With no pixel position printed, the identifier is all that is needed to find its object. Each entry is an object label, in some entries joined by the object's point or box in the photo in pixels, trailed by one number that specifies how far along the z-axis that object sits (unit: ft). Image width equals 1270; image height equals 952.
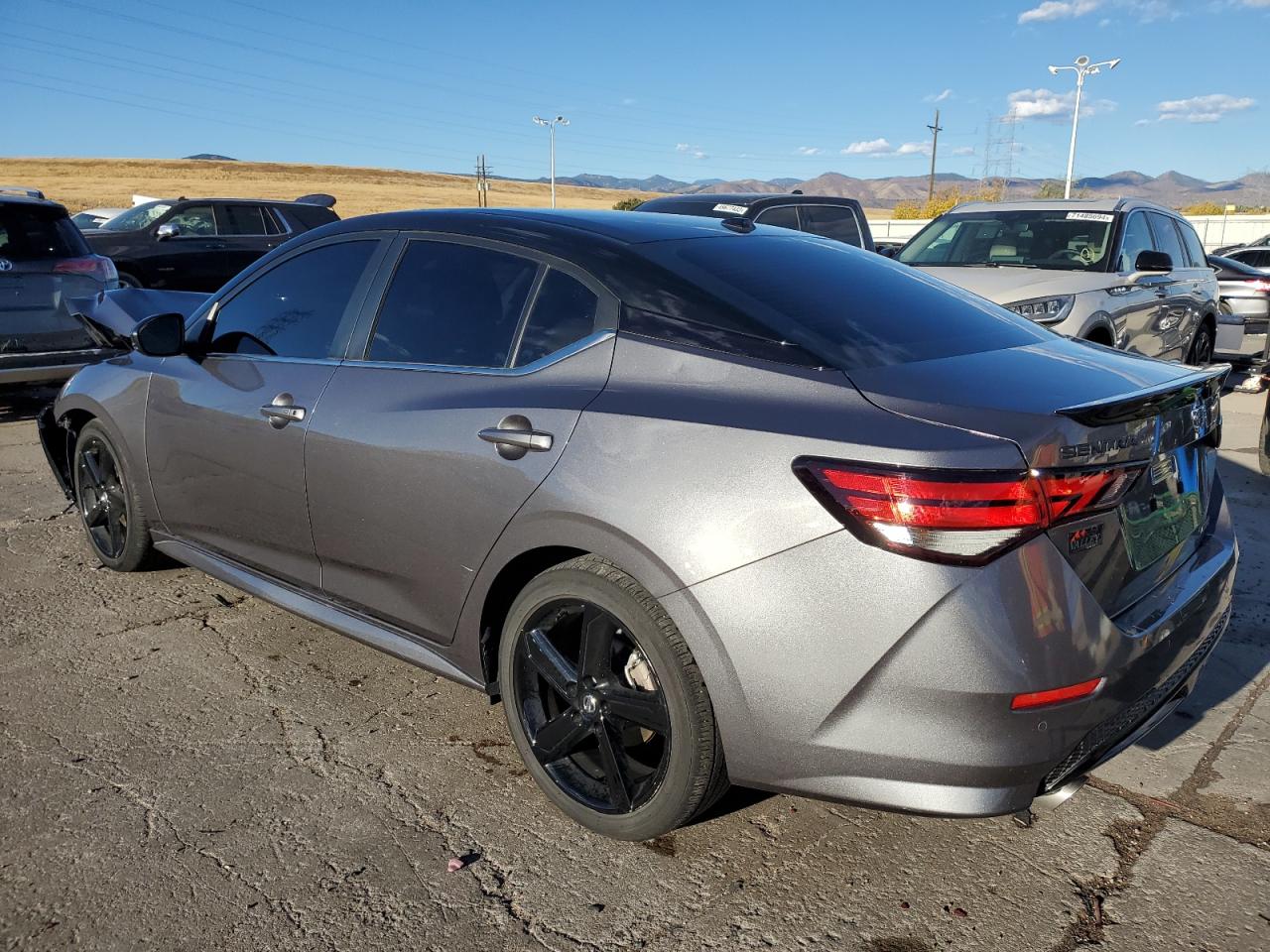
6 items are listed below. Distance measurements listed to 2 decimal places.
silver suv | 23.93
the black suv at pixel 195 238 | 43.93
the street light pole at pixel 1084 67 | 121.39
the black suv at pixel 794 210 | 31.37
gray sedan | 6.88
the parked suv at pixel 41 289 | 25.16
